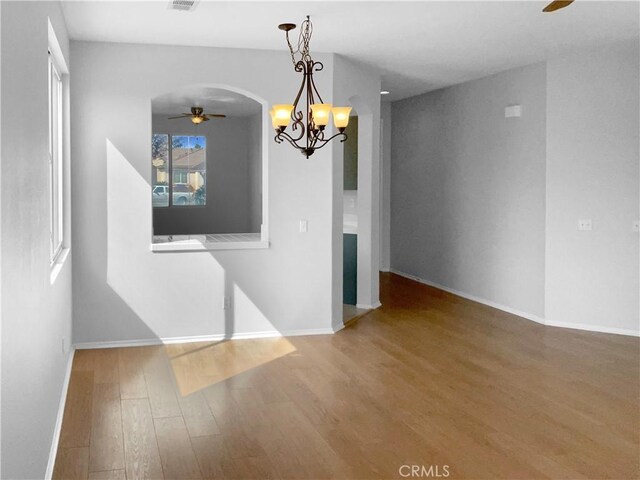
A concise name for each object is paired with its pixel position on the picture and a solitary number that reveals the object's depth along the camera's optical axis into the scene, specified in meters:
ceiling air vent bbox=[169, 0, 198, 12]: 4.36
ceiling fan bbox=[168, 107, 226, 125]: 9.54
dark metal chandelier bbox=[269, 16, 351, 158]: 4.57
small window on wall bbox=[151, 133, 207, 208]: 11.87
